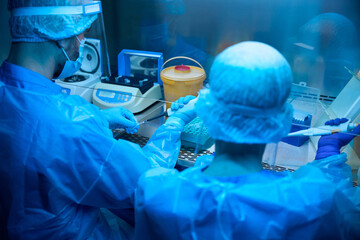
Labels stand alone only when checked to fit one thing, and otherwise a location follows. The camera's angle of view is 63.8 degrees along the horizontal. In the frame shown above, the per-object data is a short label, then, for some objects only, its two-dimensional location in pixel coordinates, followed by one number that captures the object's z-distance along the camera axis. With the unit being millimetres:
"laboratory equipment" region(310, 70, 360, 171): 1246
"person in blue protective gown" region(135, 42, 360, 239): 725
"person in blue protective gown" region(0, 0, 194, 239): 1008
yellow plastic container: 1592
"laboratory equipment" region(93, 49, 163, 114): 1669
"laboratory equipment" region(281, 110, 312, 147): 1378
